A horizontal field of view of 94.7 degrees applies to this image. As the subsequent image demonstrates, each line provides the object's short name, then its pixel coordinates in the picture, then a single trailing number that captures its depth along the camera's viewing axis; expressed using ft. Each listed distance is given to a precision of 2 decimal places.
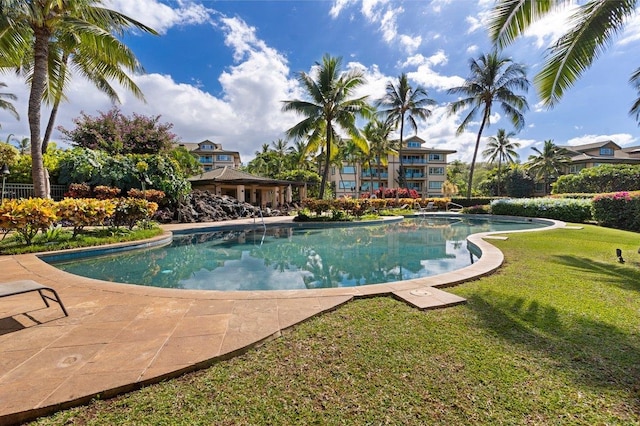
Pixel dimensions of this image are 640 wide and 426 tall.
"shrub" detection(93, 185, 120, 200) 45.54
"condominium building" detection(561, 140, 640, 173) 123.34
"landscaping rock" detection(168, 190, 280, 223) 53.42
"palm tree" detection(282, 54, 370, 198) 56.67
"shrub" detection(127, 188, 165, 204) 47.42
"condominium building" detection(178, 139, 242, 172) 155.43
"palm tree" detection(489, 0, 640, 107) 18.93
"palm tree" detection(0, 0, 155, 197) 26.48
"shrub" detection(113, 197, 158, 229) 31.76
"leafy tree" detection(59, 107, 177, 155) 58.59
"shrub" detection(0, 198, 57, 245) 21.91
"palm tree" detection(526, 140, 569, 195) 120.88
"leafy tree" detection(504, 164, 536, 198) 119.75
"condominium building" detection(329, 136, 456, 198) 146.41
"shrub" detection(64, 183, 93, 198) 44.62
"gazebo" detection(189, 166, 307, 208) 73.46
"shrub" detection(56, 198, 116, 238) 25.77
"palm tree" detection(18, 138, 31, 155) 143.11
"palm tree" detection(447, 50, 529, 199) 73.46
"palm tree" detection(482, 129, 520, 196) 133.18
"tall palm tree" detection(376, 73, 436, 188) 93.71
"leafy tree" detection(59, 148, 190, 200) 46.14
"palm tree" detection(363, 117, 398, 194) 109.29
